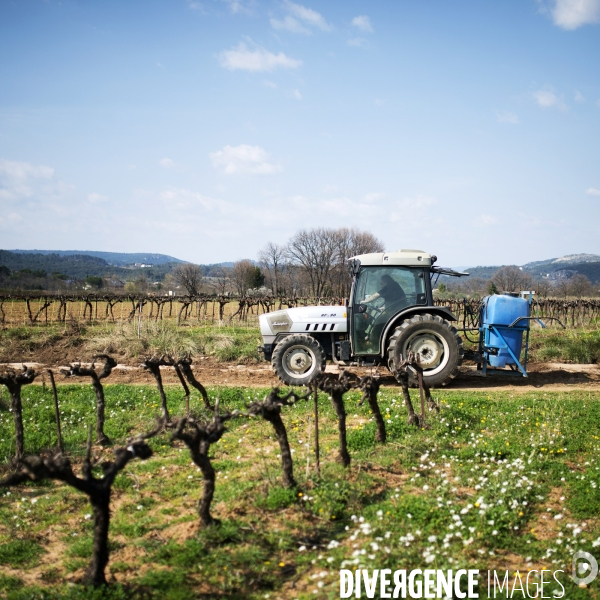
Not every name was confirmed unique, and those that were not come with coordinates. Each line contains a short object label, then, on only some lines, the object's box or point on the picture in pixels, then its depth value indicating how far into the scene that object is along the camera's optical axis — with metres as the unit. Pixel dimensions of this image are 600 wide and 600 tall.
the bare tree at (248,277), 57.96
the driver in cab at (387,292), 9.55
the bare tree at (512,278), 52.19
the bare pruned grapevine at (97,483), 3.67
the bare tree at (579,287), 54.50
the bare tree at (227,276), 59.35
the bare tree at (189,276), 51.66
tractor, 9.36
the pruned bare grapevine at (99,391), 6.99
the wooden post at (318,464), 5.53
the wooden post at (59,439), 6.60
